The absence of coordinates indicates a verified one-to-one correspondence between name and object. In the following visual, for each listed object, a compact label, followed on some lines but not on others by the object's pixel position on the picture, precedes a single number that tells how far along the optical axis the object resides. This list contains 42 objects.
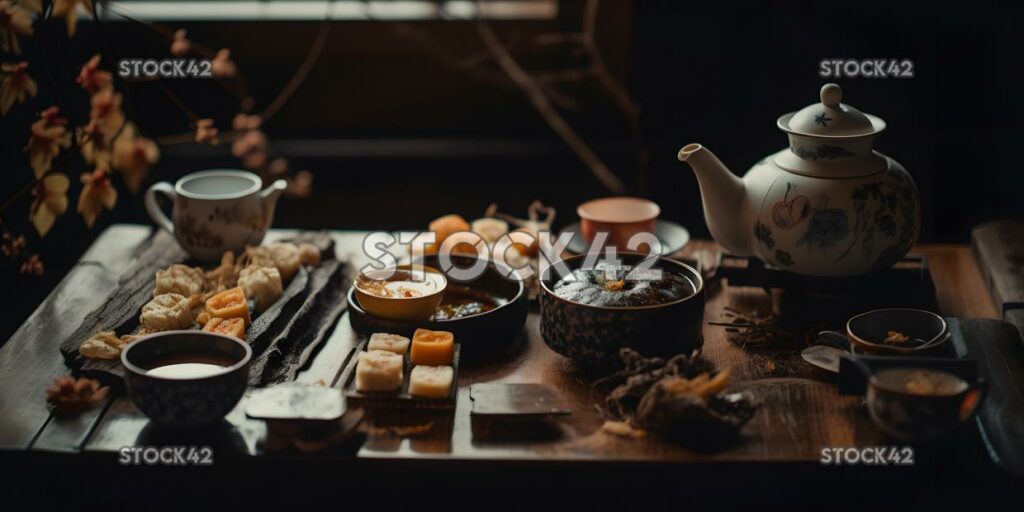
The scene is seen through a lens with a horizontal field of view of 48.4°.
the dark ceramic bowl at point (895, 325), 1.78
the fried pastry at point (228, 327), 1.84
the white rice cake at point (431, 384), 1.66
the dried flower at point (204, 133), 2.02
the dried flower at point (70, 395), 1.66
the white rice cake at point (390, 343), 1.77
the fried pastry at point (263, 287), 1.99
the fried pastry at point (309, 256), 2.19
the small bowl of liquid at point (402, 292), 1.85
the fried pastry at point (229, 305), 1.88
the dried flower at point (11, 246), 2.06
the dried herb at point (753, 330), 1.89
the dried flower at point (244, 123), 2.33
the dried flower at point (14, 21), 1.91
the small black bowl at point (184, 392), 1.55
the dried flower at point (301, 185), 2.90
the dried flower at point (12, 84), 1.93
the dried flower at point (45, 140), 1.93
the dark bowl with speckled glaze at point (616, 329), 1.73
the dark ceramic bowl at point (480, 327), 1.83
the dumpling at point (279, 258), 2.11
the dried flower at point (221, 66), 2.18
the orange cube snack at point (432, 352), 1.74
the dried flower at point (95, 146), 1.92
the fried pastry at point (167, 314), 1.88
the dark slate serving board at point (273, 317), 1.79
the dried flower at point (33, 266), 2.05
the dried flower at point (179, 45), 2.00
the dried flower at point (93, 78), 1.88
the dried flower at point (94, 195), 1.91
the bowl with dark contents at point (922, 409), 1.51
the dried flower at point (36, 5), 2.00
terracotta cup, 2.18
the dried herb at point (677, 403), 1.57
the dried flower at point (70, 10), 1.91
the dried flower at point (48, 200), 1.97
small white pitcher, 2.15
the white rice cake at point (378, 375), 1.67
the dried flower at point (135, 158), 1.64
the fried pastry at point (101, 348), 1.78
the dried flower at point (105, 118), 1.83
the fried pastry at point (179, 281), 2.01
